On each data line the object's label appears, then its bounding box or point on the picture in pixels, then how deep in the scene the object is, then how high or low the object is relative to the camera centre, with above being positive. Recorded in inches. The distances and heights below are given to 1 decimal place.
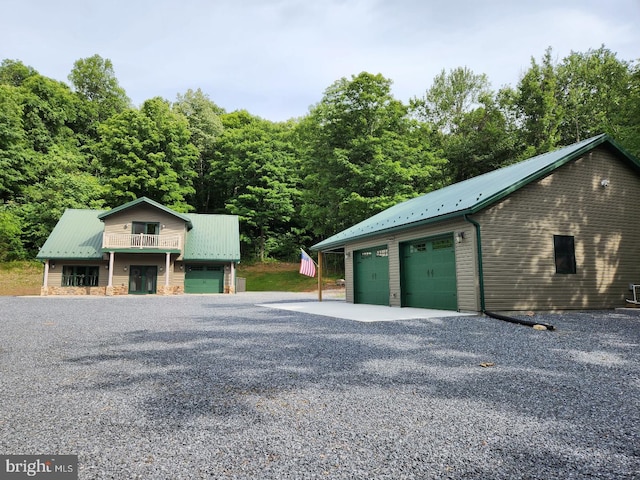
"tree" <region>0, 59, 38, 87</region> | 1510.8 +816.5
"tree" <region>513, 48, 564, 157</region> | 1040.8 +468.9
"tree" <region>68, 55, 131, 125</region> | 1598.2 +822.9
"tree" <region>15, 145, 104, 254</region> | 1118.4 +244.3
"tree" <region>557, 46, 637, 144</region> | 1031.0 +522.9
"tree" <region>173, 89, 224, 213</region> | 1524.4 +571.8
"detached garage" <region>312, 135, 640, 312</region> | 376.5 +36.2
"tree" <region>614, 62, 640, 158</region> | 607.2 +268.9
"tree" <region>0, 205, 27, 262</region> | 1042.7 +106.0
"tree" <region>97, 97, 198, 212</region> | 1279.5 +419.3
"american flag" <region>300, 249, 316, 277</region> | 725.3 +15.0
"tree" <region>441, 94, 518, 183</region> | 1061.1 +364.7
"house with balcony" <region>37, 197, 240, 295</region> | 886.4 +45.1
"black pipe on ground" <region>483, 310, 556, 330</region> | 281.6 -39.6
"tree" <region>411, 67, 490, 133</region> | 1275.8 +598.6
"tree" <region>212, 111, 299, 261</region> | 1343.5 +339.9
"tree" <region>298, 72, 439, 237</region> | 1010.7 +331.4
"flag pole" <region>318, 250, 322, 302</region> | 668.7 +7.5
